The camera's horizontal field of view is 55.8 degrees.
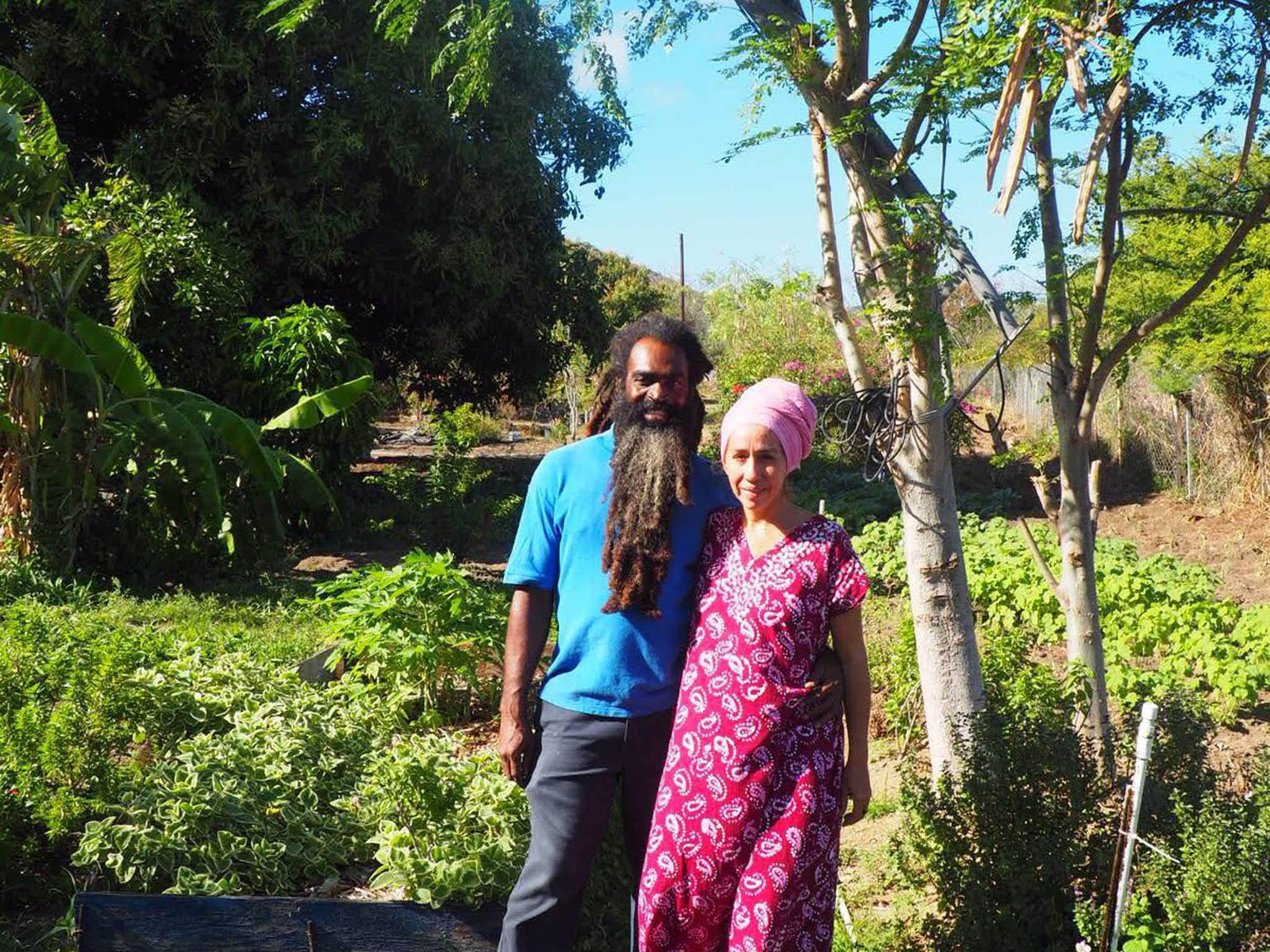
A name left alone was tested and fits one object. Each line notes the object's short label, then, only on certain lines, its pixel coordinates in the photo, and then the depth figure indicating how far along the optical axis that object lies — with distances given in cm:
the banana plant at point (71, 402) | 940
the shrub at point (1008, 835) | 327
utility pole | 3106
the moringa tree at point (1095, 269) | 429
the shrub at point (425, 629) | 542
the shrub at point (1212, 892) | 284
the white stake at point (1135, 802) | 299
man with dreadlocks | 304
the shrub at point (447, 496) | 1263
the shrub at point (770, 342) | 2003
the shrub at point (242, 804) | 383
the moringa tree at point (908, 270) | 397
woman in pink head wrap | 277
